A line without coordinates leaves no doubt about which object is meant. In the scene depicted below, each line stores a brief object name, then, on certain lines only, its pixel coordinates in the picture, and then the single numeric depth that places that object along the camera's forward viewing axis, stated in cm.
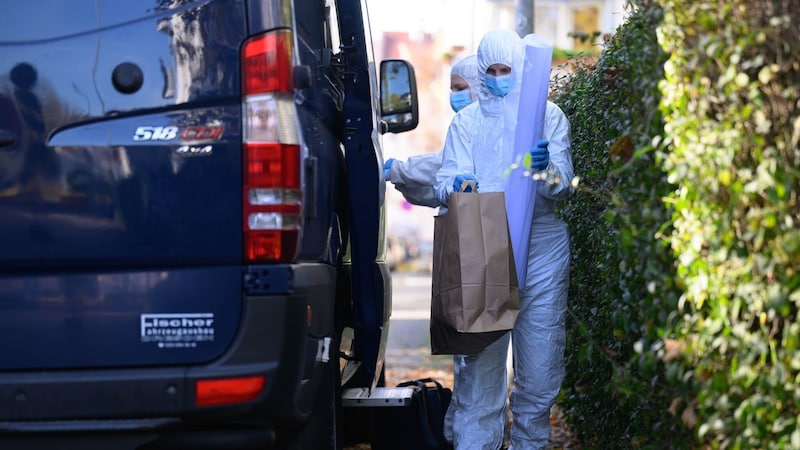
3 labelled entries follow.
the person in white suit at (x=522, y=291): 1098
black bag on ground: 1215
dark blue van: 775
